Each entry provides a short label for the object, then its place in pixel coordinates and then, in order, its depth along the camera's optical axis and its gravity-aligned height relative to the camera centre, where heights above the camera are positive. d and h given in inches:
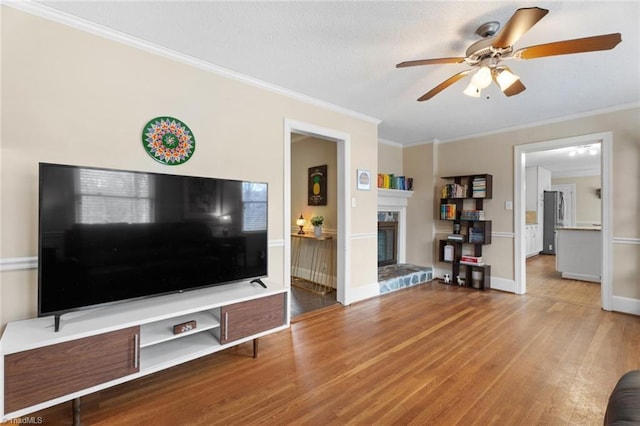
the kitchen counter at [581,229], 186.8 -9.2
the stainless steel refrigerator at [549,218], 300.4 -3.1
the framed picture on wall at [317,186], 172.1 +17.2
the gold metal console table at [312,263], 168.4 -31.0
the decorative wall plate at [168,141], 85.7 +22.5
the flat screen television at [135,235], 62.9 -5.7
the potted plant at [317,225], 168.7 -6.7
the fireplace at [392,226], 195.6 -8.3
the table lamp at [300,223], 182.8 -6.0
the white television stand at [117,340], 54.4 -30.4
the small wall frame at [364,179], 147.9 +18.1
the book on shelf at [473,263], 174.1 -30.0
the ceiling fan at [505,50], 58.4 +39.0
